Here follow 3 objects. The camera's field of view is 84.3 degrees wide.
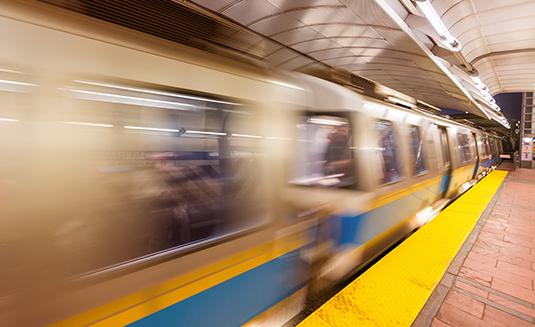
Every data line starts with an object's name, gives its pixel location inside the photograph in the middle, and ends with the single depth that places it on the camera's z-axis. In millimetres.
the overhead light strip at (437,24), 3744
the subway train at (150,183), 1153
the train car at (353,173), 2861
